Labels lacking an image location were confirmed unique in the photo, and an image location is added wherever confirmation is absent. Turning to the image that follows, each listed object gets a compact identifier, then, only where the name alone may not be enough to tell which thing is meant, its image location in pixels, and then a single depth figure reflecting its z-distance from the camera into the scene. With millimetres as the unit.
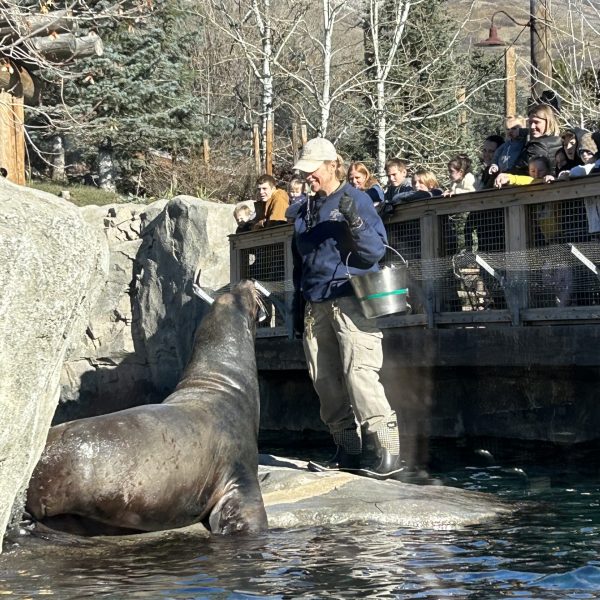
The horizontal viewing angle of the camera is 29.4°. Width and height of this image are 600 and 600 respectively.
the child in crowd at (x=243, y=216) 13397
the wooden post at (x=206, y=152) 30567
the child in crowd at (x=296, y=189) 12148
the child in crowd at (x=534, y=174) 10008
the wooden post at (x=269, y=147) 22125
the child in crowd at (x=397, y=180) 11555
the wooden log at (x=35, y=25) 10472
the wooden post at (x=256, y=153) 28562
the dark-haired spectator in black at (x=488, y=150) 11367
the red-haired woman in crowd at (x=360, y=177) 9451
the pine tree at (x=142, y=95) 29562
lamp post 18703
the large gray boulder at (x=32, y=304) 4434
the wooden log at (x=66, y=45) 14680
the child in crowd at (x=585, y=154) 9656
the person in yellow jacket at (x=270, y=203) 12695
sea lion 5797
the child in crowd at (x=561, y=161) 10088
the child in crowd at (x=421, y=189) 10984
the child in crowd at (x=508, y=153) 10805
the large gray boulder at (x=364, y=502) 6480
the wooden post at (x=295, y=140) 27709
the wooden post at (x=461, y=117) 27938
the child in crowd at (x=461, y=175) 11383
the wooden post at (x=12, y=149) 16069
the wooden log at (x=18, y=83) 15148
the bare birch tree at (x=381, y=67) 21548
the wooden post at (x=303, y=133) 25375
